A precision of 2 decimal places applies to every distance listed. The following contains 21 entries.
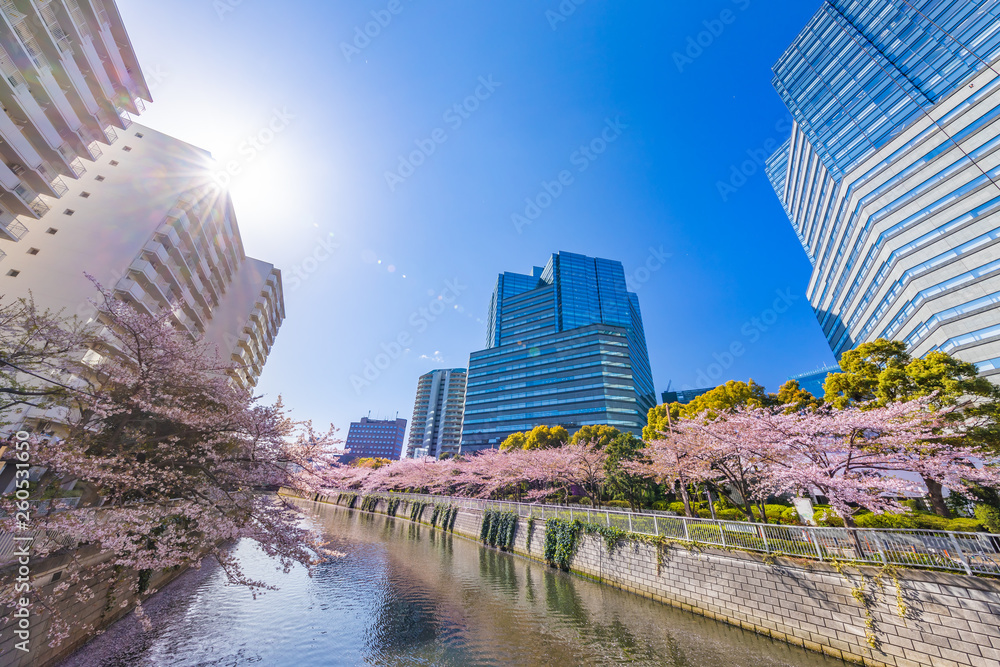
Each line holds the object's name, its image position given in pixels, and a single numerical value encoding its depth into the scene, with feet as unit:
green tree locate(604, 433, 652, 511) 92.94
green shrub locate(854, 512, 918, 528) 42.22
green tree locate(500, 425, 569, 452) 166.02
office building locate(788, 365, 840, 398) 634.76
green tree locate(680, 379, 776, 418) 88.69
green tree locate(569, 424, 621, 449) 141.38
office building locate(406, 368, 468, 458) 446.19
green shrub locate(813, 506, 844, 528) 50.06
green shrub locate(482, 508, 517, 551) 90.79
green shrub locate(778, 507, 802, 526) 57.38
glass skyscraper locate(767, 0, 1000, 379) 122.62
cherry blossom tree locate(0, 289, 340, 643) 26.48
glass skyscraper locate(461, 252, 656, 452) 302.04
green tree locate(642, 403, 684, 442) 95.86
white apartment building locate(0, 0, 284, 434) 67.00
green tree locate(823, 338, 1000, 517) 51.96
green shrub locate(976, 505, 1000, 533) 39.42
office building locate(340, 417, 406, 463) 559.38
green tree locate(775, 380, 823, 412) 85.96
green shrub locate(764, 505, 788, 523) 65.62
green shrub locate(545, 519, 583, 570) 70.69
